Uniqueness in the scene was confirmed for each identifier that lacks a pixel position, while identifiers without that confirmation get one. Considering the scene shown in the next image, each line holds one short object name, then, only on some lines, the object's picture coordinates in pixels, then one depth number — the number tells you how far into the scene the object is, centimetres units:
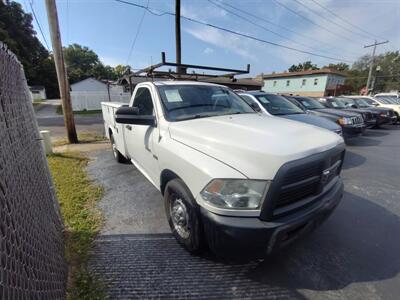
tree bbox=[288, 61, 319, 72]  7202
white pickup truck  181
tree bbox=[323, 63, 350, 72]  6947
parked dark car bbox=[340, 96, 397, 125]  1163
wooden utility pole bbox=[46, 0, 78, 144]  691
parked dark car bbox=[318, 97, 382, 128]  999
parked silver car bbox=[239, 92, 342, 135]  566
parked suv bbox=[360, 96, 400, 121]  1346
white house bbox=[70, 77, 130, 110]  2559
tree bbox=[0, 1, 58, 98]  4006
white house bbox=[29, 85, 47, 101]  5194
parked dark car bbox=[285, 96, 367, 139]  736
